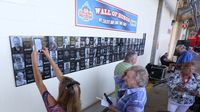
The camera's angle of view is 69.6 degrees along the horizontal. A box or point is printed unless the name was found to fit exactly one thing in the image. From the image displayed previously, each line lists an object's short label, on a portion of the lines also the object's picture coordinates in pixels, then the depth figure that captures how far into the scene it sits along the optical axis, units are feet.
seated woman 20.35
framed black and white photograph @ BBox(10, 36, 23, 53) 4.68
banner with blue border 7.11
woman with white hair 4.20
